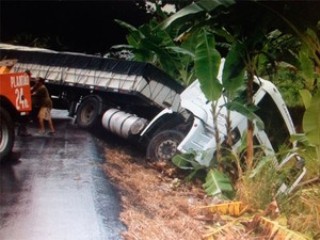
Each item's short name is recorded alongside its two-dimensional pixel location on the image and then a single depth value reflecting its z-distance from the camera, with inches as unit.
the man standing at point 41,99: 372.2
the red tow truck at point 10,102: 266.4
